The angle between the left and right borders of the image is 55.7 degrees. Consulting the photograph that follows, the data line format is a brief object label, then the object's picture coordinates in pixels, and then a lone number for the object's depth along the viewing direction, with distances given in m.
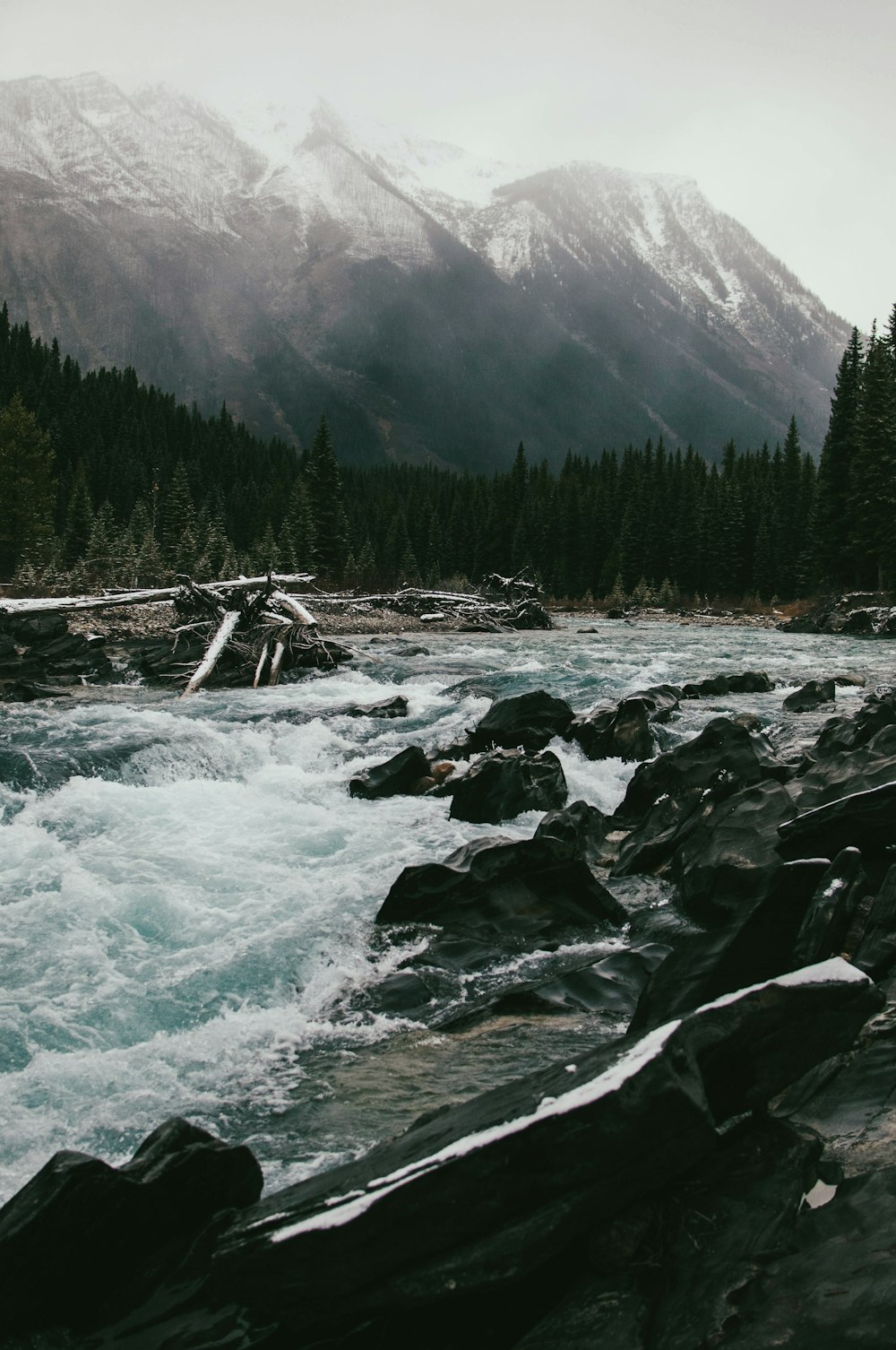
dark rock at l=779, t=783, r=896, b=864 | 7.22
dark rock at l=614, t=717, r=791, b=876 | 9.22
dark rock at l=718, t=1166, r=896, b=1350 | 2.59
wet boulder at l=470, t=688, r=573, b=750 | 13.66
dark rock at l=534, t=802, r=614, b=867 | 8.50
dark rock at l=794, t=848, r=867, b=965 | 5.76
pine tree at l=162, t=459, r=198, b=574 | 73.81
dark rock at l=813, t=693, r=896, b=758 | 11.54
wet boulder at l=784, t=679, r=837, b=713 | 17.09
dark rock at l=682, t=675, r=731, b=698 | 19.08
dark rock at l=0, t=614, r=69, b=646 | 21.63
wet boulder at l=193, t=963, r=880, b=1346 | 2.96
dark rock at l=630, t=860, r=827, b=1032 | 5.04
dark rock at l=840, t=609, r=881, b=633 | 40.94
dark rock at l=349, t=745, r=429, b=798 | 11.69
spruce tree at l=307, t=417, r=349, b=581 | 61.62
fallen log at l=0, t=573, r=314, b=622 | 19.75
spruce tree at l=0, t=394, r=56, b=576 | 58.31
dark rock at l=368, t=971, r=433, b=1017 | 6.41
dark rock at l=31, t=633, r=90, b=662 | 21.08
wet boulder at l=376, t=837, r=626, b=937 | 7.72
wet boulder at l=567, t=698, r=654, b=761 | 13.43
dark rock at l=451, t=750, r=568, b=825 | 10.73
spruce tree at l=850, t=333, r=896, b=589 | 49.97
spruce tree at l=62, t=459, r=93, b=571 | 69.38
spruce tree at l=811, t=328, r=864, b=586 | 55.69
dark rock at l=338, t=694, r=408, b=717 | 16.14
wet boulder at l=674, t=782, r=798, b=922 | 7.65
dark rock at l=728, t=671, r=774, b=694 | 20.02
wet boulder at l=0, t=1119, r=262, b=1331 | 3.29
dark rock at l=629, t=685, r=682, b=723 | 15.48
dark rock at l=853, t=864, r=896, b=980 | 5.50
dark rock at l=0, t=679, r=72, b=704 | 17.48
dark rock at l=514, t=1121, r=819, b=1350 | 2.82
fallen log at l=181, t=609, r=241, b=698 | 18.27
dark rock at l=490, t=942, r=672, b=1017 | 6.20
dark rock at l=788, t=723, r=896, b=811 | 7.87
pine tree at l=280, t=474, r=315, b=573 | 59.81
